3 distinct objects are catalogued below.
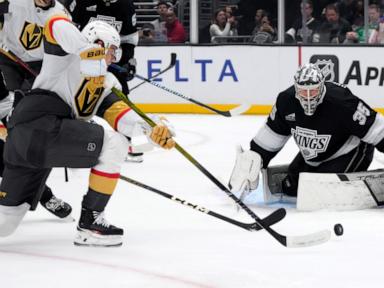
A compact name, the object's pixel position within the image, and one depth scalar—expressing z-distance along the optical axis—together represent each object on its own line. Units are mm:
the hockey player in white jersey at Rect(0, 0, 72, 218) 7869
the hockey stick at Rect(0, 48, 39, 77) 7804
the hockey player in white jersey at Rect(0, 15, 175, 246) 5999
